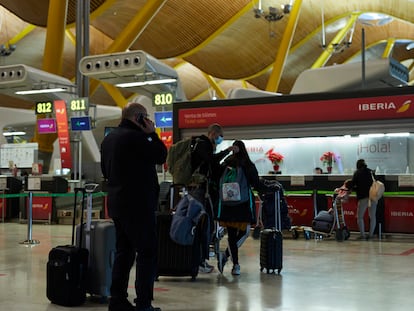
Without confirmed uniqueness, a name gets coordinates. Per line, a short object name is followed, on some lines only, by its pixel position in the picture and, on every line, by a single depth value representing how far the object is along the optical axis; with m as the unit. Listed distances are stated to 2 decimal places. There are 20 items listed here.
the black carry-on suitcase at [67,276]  5.27
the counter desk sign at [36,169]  18.63
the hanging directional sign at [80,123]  17.90
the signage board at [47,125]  19.69
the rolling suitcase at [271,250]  7.12
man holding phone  4.76
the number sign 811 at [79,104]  18.42
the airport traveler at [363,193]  11.53
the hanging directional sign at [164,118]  16.39
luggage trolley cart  11.23
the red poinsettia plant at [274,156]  14.87
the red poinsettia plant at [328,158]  14.47
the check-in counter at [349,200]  11.82
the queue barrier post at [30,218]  10.73
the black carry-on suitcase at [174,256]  6.55
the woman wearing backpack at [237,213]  6.84
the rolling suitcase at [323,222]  11.25
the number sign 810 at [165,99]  16.20
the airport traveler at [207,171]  6.69
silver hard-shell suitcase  5.46
